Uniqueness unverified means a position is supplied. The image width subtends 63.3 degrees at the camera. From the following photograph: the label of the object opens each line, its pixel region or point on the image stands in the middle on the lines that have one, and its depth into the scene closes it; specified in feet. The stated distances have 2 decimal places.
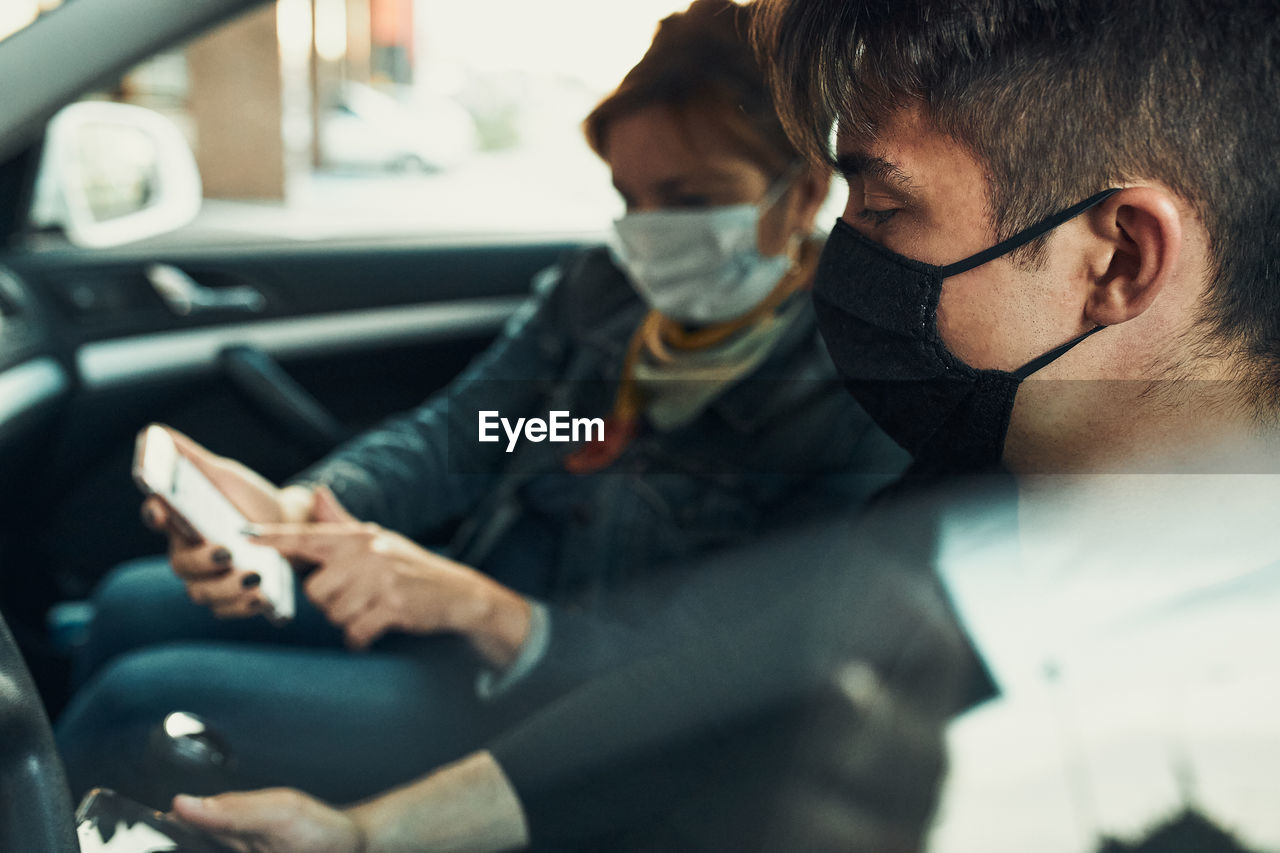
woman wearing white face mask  4.27
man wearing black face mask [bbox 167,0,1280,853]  2.37
